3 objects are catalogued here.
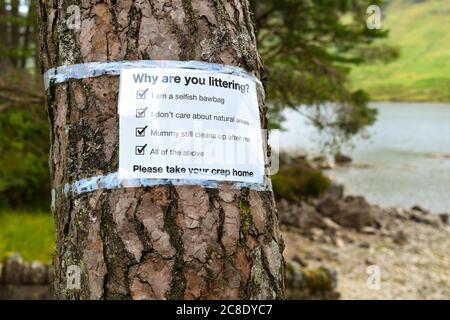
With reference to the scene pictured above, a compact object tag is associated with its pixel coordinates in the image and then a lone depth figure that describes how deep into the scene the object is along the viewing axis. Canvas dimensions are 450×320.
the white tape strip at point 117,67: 1.42
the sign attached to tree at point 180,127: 1.38
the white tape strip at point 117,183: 1.38
